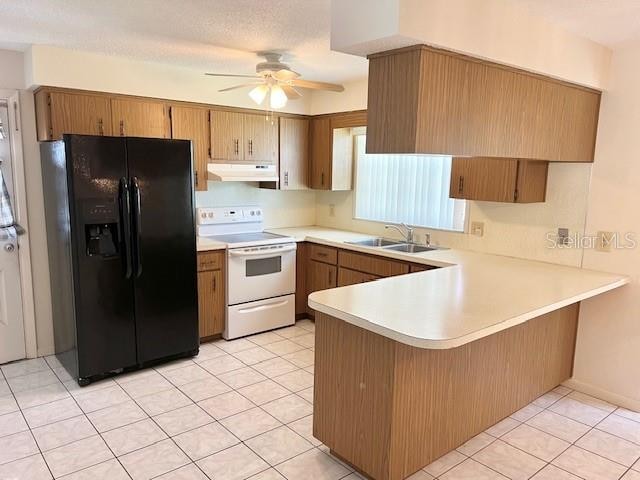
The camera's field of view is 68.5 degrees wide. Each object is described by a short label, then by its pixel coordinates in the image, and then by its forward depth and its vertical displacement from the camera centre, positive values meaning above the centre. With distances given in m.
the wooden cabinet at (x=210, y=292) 3.94 -1.01
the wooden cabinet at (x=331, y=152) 4.69 +0.23
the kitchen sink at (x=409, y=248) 4.12 -0.62
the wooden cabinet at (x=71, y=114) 3.38 +0.41
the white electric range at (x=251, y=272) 4.07 -0.88
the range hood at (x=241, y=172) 4.16 +0.01
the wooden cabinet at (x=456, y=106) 2.05 +0.34
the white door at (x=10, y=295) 3.59 -0.99
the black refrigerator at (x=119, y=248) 3.15 -0.55
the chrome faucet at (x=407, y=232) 4.27 -0.50
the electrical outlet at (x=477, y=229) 3.73 -0.40
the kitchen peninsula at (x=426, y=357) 2.10 -0.92
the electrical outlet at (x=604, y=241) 3.06 -0.39
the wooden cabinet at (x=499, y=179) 3.21 +0.00
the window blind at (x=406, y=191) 4.11 -0.14
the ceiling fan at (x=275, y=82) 3.35 +0.67
